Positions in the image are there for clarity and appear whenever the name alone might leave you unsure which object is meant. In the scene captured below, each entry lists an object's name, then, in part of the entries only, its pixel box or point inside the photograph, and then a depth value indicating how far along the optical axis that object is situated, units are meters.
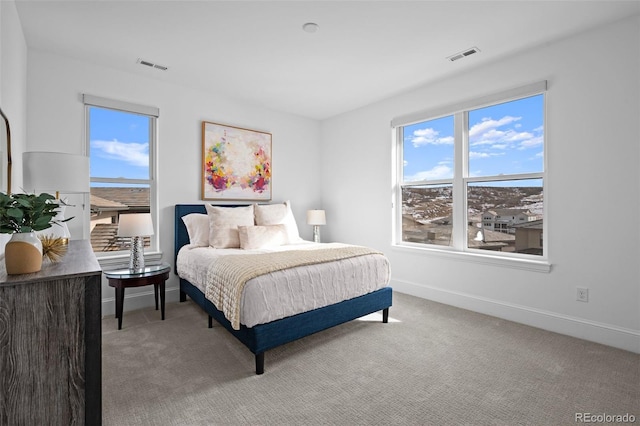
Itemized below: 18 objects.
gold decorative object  1.51
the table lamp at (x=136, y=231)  3.08
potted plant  1.22
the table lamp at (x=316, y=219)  4.77
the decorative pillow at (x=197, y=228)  3.61
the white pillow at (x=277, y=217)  4.07
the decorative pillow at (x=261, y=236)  3.46
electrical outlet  2.75
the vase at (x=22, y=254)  1.21
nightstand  2.92
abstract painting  4.09
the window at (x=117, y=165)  3.38
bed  2.19
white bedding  2.20
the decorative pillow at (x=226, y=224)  3.51
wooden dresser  1.17
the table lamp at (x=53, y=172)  2.11
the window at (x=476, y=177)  3.13
